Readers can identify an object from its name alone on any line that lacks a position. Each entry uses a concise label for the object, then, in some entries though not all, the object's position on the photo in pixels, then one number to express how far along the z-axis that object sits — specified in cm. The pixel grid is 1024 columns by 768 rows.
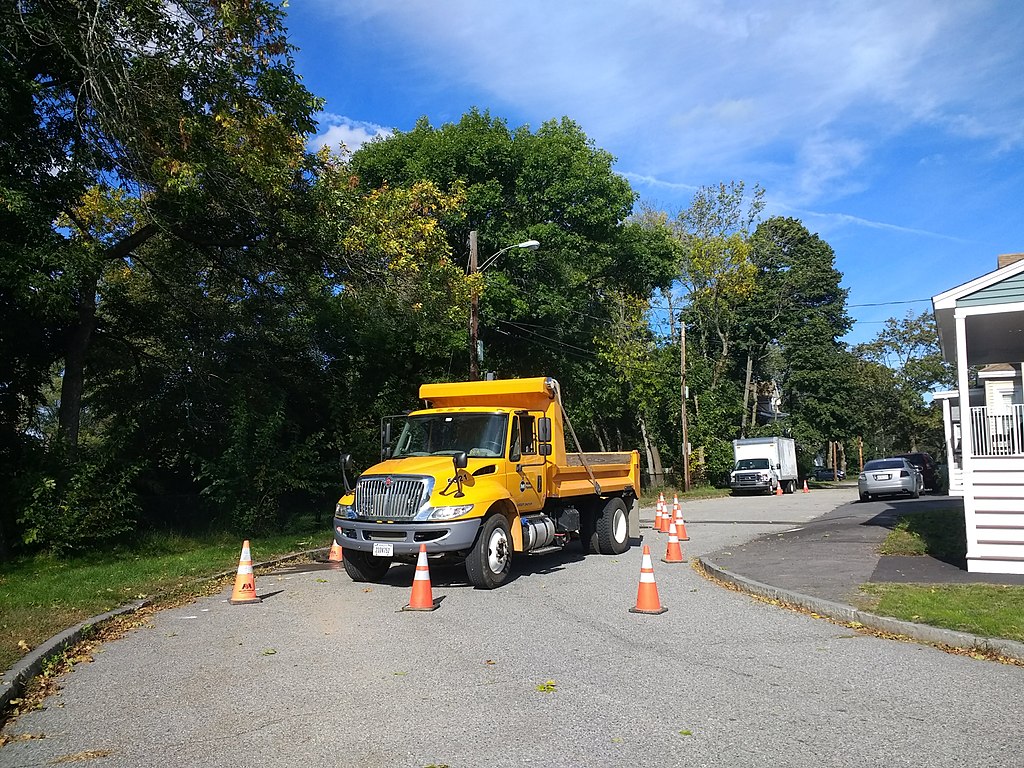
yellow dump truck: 1075
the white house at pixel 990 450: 1126
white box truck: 3941
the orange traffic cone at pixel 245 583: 1058
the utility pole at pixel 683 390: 4125
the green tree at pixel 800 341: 5188
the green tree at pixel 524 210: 2711
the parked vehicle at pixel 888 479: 3162
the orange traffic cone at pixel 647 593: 932
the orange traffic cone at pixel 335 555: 1472
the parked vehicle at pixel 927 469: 3831
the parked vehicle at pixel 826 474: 7131
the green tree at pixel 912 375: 6069
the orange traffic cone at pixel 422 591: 962
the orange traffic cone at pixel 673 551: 1388
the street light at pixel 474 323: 2209
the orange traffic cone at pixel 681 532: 1788
